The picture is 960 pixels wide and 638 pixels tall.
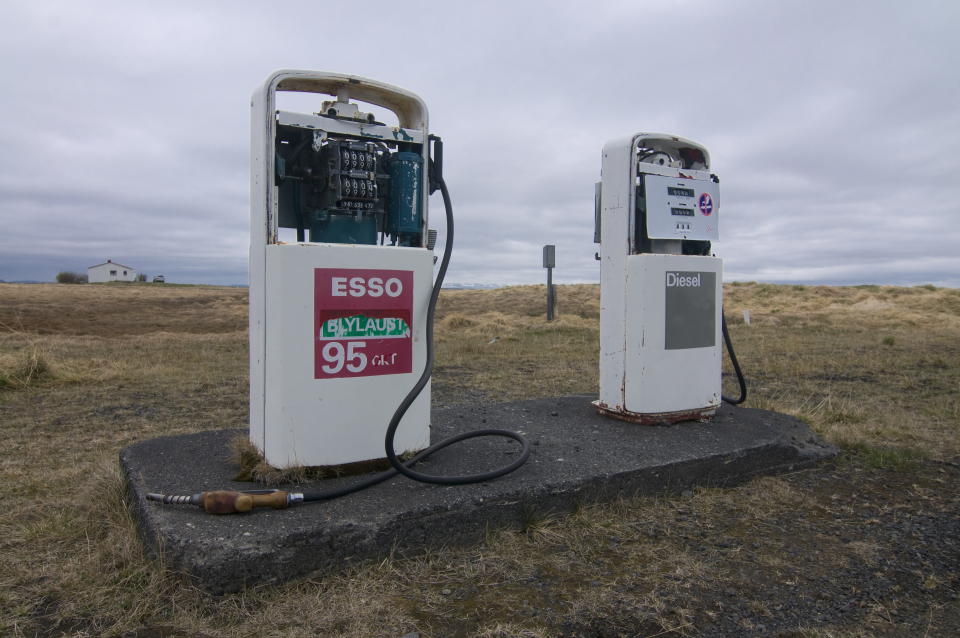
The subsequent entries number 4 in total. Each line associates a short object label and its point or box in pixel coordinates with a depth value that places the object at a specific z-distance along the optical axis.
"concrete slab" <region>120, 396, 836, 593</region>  2.60
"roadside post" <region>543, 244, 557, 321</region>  18.77
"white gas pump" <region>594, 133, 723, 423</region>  4.50
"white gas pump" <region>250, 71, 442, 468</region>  3.14
